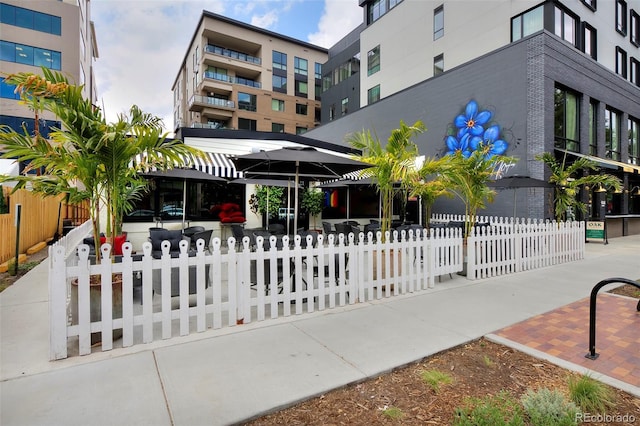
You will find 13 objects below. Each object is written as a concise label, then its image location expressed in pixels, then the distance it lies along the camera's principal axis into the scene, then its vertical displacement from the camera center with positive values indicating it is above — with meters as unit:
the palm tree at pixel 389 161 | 6.35 +1.02
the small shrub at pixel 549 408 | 2.45 -1.51
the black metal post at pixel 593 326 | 3.50 -1.21
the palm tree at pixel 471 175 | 7.70 +0.89
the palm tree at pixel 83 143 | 3.56 +0.83
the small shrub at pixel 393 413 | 2.54 -1.56
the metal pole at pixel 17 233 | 7.33 -0.44
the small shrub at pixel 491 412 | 2.39 -1.54
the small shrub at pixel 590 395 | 2.68 -1.53
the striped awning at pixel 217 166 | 11.44 +1.69
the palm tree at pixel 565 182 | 10.36 +0.98
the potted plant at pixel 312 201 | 14.72 +0.54
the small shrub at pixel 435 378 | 2.98 -1.54
